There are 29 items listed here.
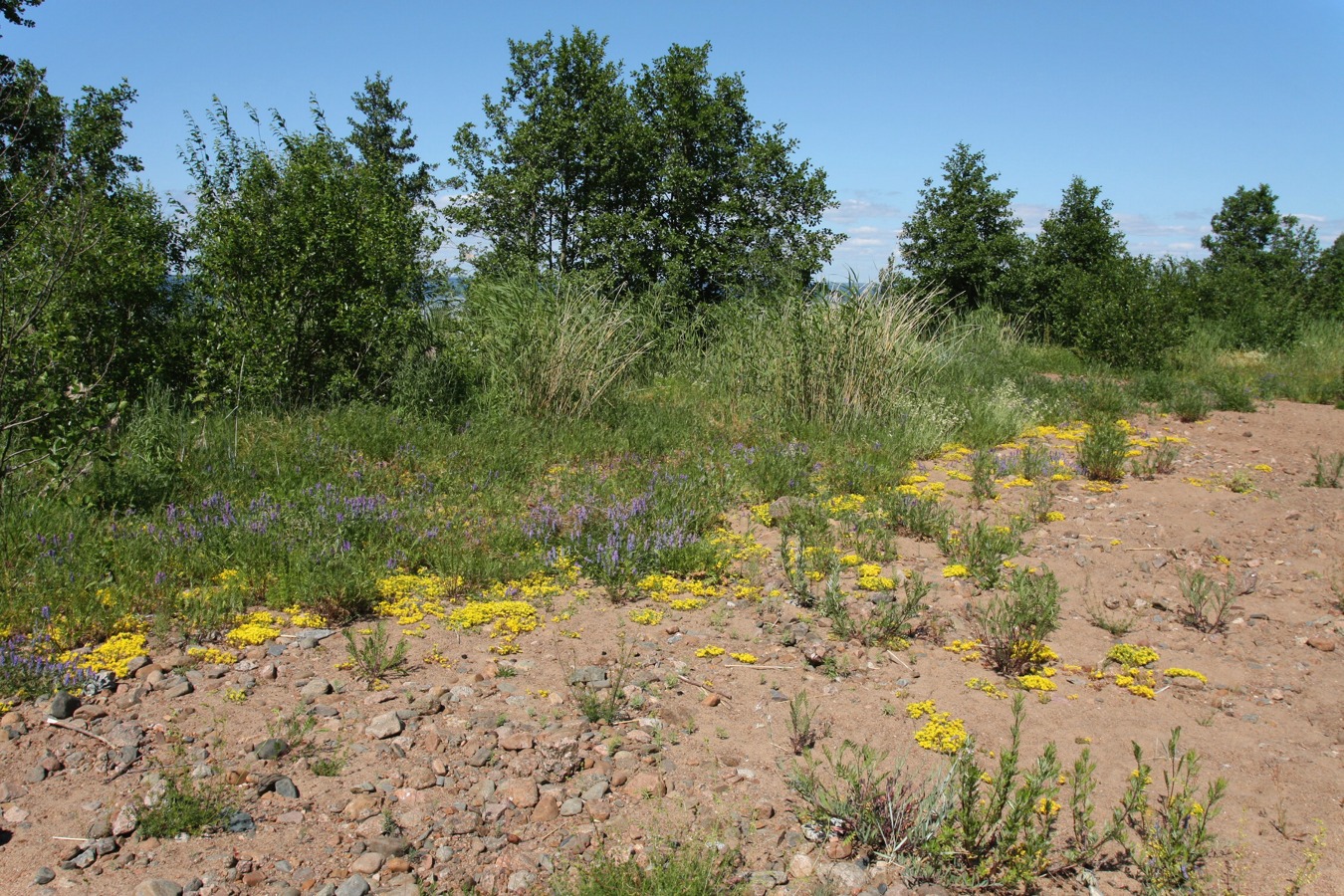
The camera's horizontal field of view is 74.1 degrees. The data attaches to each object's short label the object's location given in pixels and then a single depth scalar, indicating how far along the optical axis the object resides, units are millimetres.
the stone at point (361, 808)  2898
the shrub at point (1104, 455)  6902
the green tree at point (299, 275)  7242
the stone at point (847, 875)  2693
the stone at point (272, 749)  3146
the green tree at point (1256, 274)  14422
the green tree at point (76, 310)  4855
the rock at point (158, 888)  2490
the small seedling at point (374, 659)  3754
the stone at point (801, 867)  2717
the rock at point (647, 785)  3066
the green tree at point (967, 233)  15438
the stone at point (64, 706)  3363
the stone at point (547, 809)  2938
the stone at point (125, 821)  2752
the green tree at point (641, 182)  12734
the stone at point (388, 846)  2717
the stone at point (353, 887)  2561
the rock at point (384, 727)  3338
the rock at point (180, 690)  3561
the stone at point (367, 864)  2650
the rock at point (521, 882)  2617
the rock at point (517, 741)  3305
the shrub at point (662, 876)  2494
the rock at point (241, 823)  2797
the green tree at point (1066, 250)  15023
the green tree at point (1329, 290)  17109
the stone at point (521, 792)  3004
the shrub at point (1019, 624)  4066
